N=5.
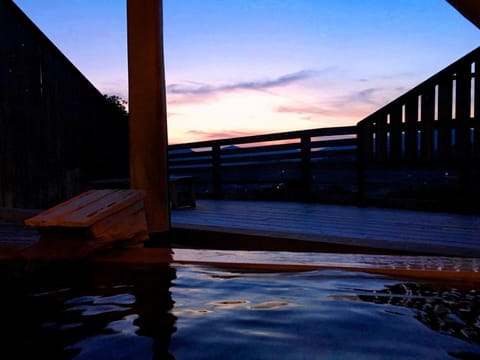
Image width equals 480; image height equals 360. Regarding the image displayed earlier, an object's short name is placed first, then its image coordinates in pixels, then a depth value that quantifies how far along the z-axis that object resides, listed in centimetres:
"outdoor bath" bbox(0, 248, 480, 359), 105
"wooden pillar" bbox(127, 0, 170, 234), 276
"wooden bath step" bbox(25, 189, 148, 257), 191
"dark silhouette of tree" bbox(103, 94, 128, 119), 789
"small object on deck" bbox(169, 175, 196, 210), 613
